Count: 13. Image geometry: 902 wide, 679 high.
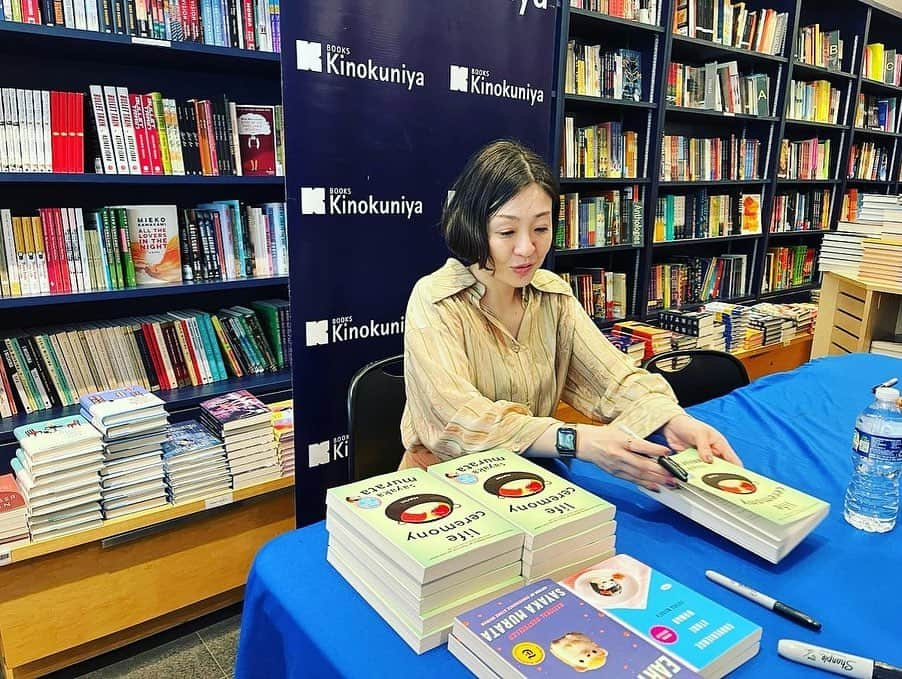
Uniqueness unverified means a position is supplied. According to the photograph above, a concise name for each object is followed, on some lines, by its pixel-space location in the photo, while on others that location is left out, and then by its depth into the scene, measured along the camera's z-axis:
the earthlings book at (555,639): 0.68
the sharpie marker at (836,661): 0.75
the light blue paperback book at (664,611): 0.74
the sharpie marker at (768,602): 0.85
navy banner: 1.91
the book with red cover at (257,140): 2.32
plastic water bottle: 1.08
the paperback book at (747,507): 0.98
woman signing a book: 1.25
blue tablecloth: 0.79
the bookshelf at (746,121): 3.24
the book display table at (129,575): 1.76
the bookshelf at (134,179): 1.94
